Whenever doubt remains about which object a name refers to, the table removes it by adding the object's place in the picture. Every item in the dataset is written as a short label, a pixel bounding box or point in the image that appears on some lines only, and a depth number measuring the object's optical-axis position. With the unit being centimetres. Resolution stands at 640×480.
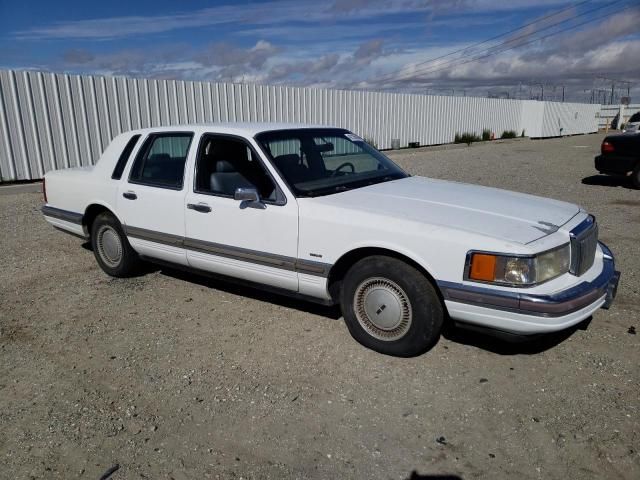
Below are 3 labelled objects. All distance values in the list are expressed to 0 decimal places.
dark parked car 1095
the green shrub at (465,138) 2686
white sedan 321
